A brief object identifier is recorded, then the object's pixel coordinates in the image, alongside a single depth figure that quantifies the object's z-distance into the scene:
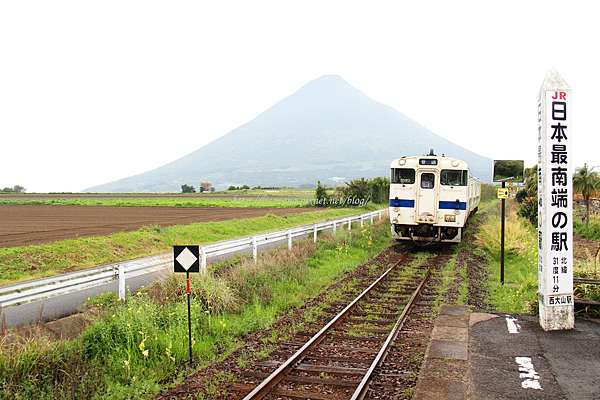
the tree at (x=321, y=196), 54.41
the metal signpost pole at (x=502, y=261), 13.09
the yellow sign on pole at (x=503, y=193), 12.71
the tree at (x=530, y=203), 30.22
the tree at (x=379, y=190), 53.66
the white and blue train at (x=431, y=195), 18.42
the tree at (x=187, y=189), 111.31
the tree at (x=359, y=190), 53.60
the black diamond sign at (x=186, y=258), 7.83
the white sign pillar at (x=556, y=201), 8.57
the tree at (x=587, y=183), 26.59
